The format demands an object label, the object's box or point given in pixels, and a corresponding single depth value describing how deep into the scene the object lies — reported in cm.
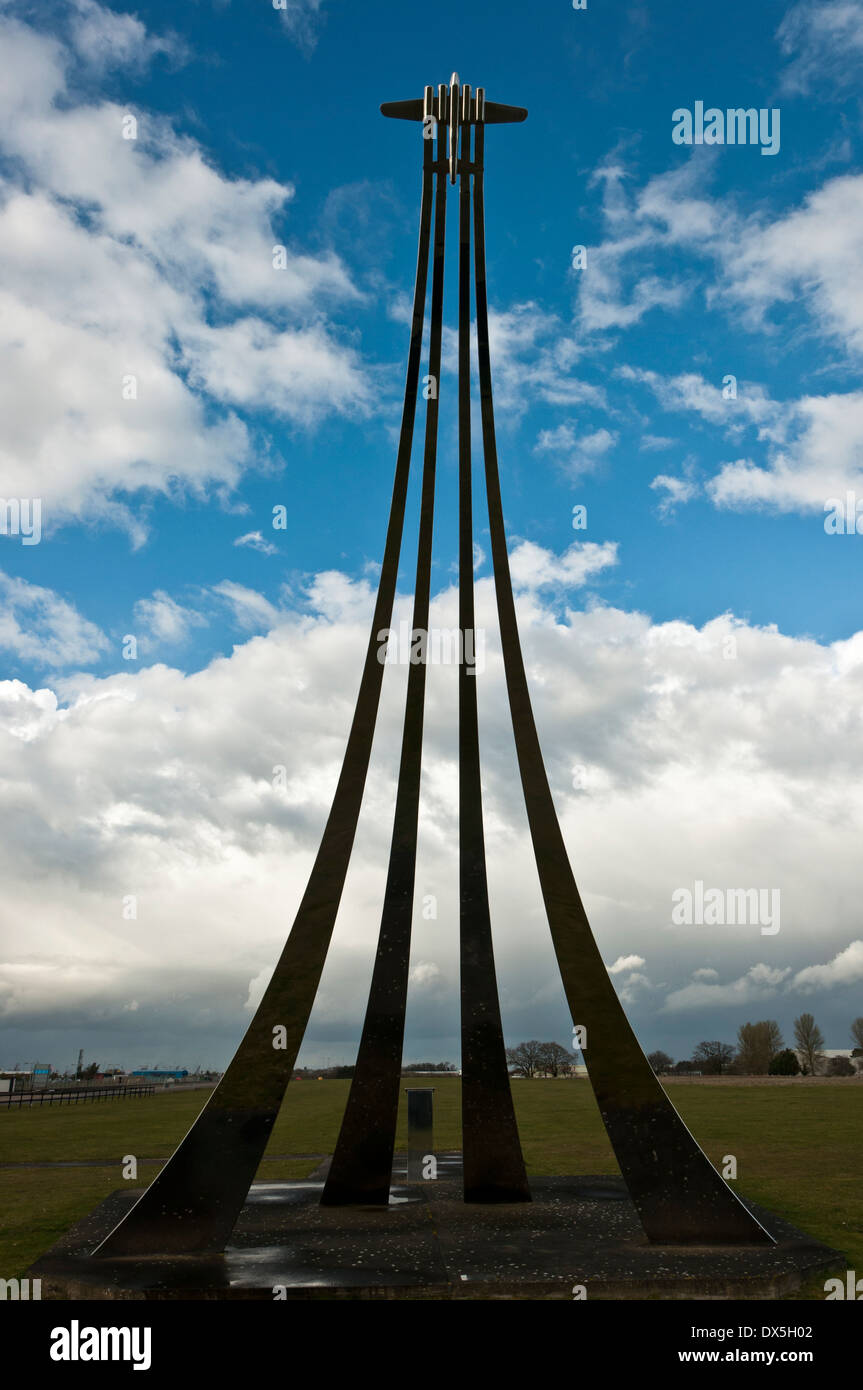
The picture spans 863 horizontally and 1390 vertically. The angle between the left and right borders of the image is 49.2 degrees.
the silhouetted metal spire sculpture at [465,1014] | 900
